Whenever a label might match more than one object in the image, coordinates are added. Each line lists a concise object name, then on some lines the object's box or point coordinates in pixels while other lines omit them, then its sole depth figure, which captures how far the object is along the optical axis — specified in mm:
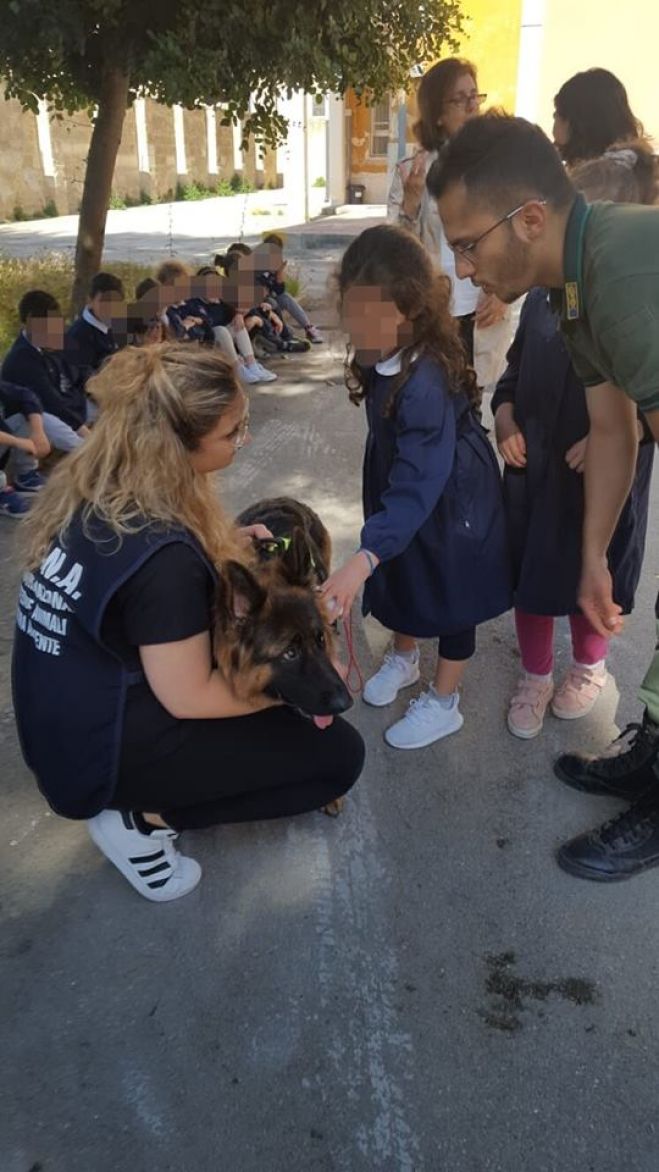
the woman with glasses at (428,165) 4257
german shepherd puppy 2203
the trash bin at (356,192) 25875
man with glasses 1773
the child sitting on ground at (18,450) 5090
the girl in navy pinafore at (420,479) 2557
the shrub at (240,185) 37750
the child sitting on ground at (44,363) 5441
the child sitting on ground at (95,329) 5965
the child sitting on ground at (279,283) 9062
